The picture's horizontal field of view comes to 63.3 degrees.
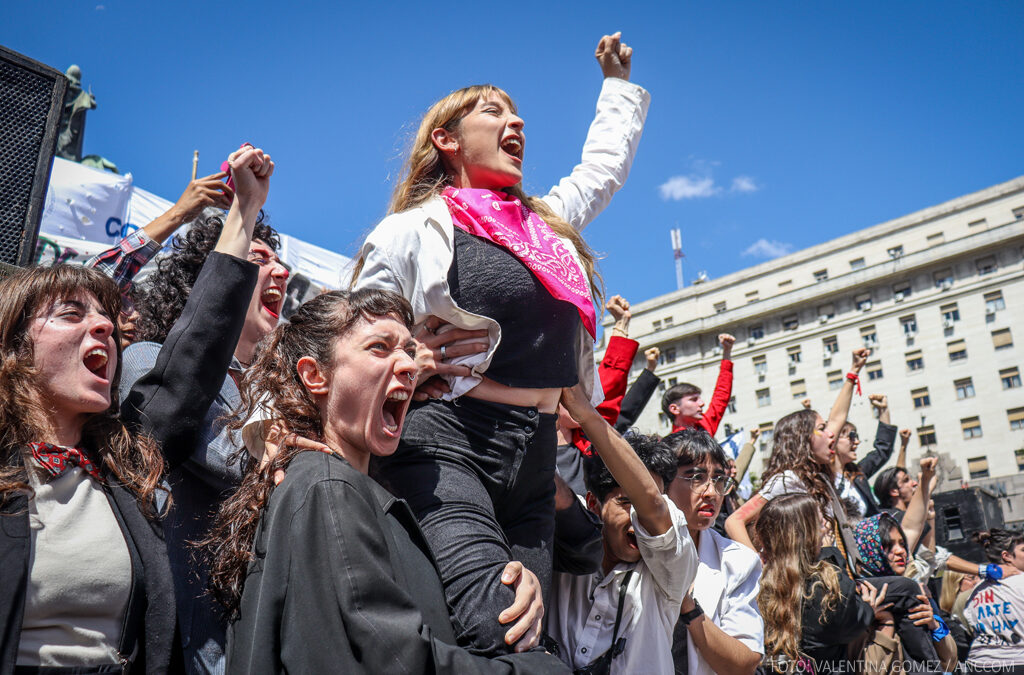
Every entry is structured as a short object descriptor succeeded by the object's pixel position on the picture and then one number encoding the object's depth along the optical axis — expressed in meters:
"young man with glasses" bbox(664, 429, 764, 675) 3.28
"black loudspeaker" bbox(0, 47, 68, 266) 3.46
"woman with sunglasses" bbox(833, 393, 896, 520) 6.38
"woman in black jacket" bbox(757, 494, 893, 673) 4.57
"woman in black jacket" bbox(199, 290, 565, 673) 1.68
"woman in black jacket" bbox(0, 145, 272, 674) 1.83
